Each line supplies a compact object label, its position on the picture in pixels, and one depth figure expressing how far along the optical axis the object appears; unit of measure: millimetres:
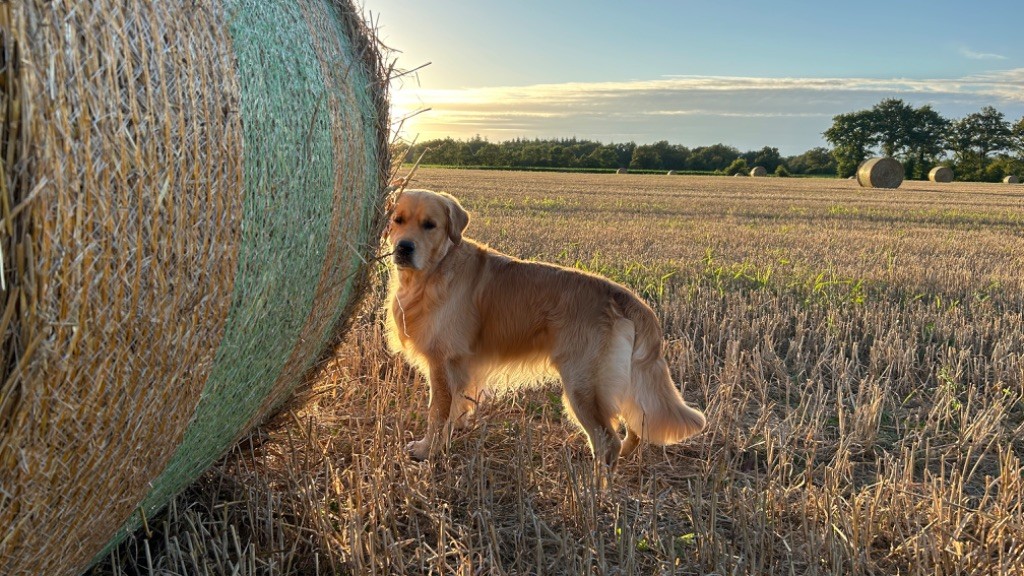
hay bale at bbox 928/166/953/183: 45219
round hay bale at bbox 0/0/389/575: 2023
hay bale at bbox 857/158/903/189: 33719
